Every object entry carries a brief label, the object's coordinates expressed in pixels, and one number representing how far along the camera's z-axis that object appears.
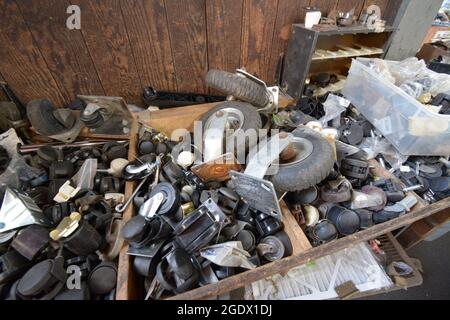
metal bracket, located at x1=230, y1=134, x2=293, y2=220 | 0.71
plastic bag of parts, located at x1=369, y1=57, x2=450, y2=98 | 1.17
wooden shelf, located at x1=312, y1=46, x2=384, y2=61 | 1.28
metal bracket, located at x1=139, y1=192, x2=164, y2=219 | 0.73
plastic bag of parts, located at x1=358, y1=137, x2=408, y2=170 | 1.05
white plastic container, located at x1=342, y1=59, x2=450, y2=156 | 0.90
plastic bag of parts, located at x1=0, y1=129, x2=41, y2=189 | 0.87
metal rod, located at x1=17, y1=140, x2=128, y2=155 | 0.98
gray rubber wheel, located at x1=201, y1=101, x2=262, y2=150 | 0.93
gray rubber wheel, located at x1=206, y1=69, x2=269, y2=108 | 0.99
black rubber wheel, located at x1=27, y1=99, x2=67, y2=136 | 0.97
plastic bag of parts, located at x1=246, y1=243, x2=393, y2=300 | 0.95
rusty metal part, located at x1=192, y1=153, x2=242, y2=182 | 0.80
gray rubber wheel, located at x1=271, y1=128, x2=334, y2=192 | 0.75
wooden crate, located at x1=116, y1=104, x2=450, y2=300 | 0.61
